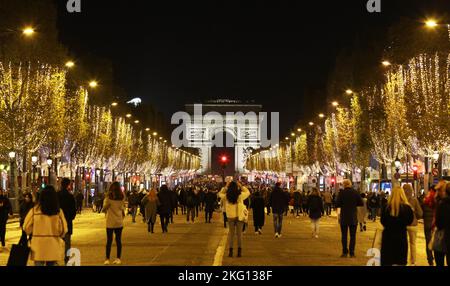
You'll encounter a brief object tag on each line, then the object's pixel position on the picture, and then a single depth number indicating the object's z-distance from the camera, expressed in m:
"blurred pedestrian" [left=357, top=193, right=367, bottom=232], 36.50
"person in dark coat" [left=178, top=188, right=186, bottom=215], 52.28
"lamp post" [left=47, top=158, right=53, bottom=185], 59.50
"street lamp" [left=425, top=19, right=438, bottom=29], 38.54
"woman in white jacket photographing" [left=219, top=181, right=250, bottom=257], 23.27
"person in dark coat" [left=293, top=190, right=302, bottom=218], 58.94
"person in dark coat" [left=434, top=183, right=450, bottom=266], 15.19
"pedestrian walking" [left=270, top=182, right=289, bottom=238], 32.38
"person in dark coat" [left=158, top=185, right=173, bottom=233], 35.44
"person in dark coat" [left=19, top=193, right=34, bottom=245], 24.09
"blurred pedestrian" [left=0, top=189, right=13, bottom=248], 27.14
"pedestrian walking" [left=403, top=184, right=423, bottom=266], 19.64
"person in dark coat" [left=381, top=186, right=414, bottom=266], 15.30
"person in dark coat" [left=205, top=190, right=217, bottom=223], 45.56
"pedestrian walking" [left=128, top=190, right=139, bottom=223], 46.22
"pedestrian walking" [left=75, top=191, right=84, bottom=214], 60.97
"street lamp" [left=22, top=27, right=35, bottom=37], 40.12
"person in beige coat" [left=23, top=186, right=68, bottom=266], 15.72
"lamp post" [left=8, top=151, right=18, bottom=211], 53.55
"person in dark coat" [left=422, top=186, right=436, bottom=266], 20.97
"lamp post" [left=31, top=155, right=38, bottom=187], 58.01
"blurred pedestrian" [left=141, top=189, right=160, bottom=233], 34.58
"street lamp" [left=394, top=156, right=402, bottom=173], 55.53
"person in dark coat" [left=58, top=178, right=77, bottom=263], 20.70
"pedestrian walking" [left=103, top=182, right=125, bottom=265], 20.92
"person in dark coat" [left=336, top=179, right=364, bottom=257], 23.89
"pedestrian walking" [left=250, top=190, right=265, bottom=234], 34.59
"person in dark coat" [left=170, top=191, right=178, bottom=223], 37.67
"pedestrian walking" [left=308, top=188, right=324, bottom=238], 31.97
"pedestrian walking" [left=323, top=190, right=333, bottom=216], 58.69
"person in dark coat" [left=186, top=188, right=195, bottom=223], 47.13
